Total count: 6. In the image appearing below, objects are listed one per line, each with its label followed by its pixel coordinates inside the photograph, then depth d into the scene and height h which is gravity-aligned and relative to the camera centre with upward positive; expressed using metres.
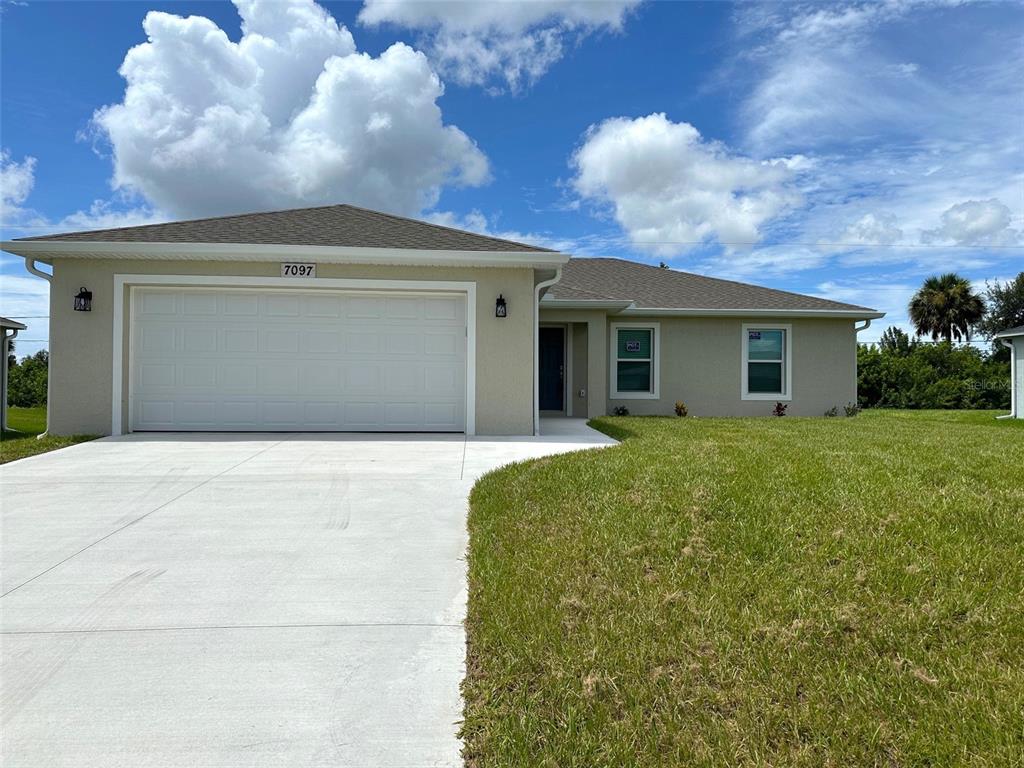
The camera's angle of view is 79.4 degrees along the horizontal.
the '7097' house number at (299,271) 9.74 +1.81
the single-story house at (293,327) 9.50 +0.94
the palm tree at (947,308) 33.03 +4.64
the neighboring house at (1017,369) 16.38 +0.68
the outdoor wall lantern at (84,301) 9.34 +1.23
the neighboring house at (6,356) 12.27 +0.51
